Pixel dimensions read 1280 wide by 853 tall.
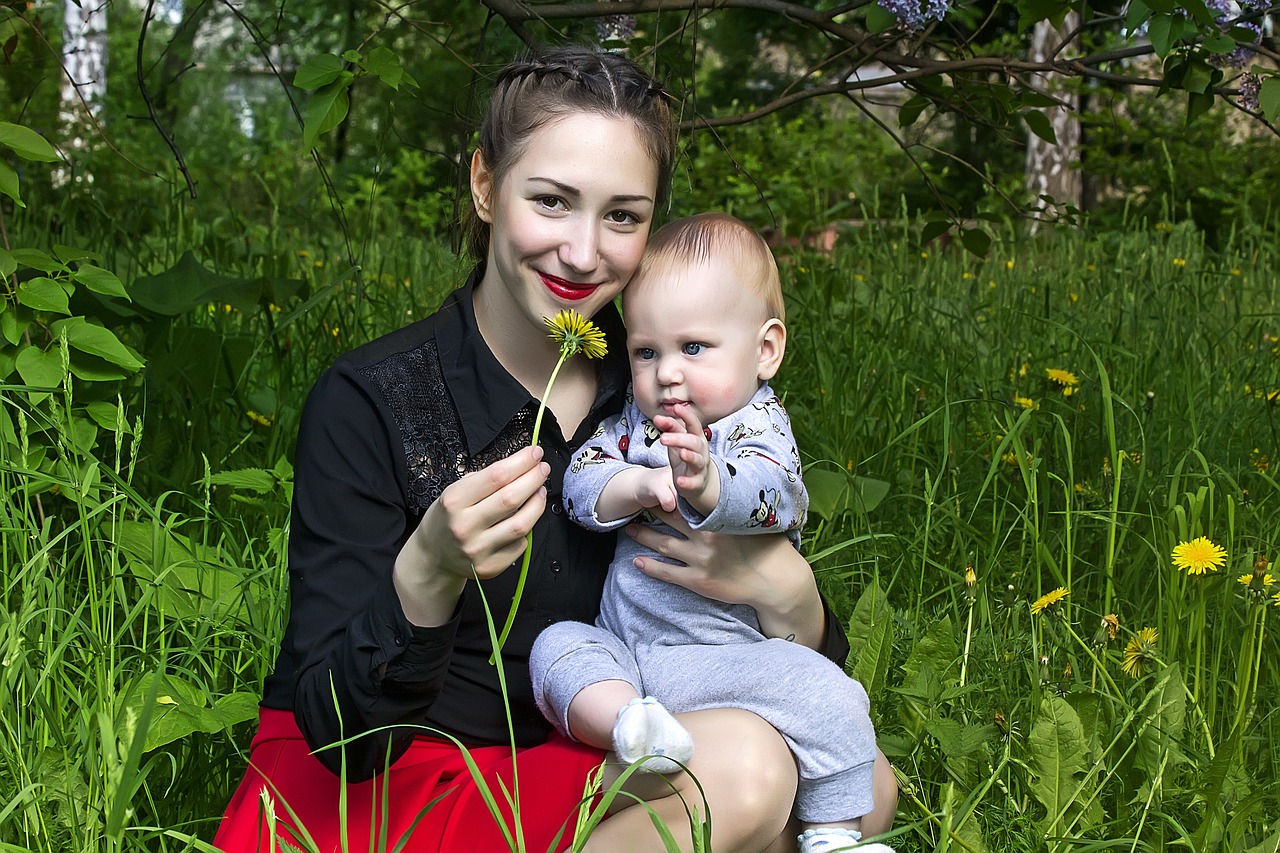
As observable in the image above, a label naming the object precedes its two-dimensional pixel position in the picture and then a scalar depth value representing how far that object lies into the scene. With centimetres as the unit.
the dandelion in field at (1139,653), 157
